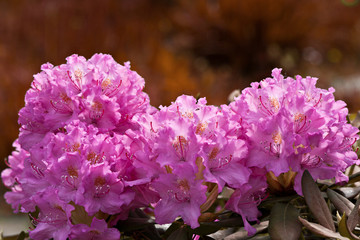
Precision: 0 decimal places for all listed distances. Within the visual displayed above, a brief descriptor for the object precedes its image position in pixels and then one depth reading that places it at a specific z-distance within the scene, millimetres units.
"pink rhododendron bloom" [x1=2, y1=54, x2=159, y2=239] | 1199
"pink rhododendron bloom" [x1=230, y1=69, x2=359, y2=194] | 1186
